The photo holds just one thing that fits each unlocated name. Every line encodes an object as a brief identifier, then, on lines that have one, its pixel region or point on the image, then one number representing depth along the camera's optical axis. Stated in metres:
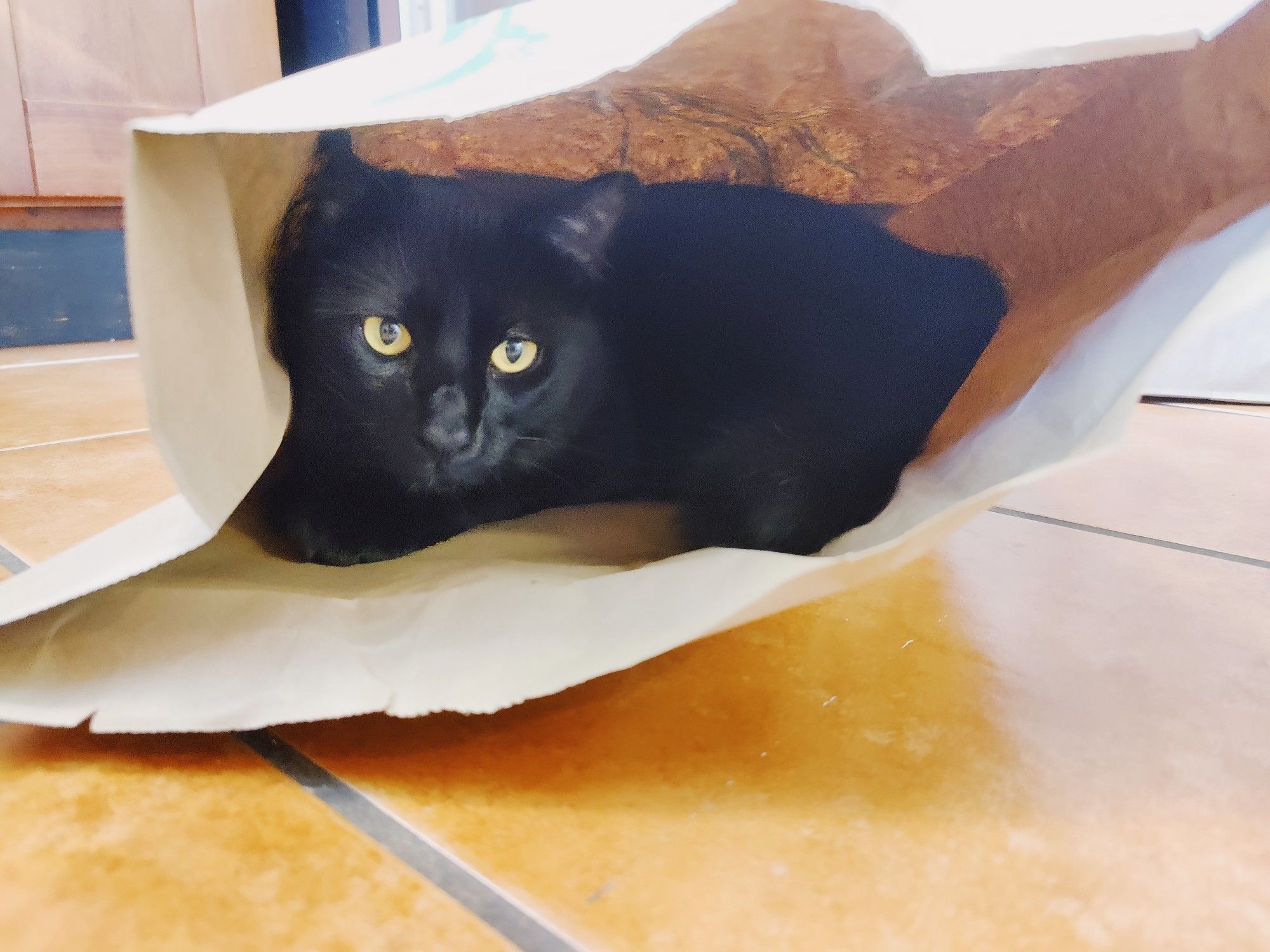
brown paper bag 0.16
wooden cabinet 0.64
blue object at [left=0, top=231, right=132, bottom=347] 0.71
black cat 0.26
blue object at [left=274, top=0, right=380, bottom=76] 0.72
